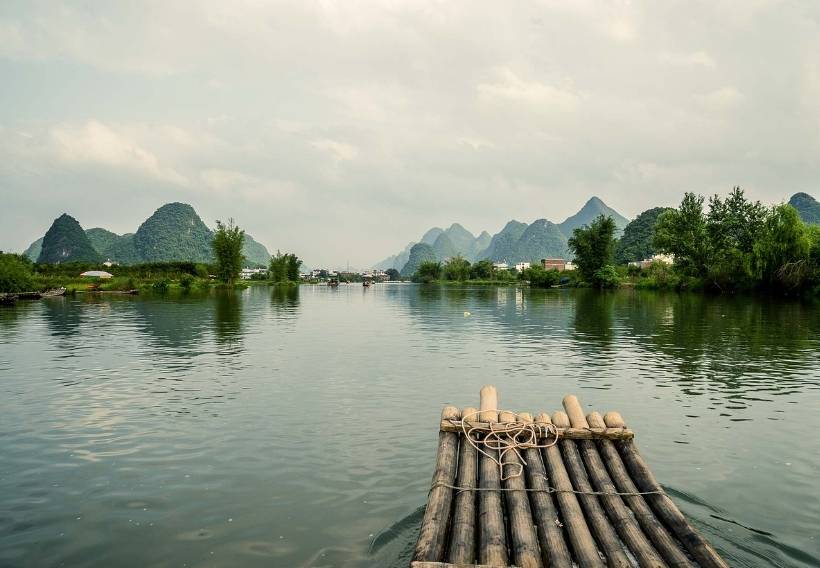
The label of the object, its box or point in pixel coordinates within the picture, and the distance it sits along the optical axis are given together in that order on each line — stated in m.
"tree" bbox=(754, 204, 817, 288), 78.69
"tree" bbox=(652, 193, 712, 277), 95.94
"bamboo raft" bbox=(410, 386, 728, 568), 5.68
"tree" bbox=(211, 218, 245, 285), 128.75
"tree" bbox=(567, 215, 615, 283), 133.50
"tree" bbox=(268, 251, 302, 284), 191.00
